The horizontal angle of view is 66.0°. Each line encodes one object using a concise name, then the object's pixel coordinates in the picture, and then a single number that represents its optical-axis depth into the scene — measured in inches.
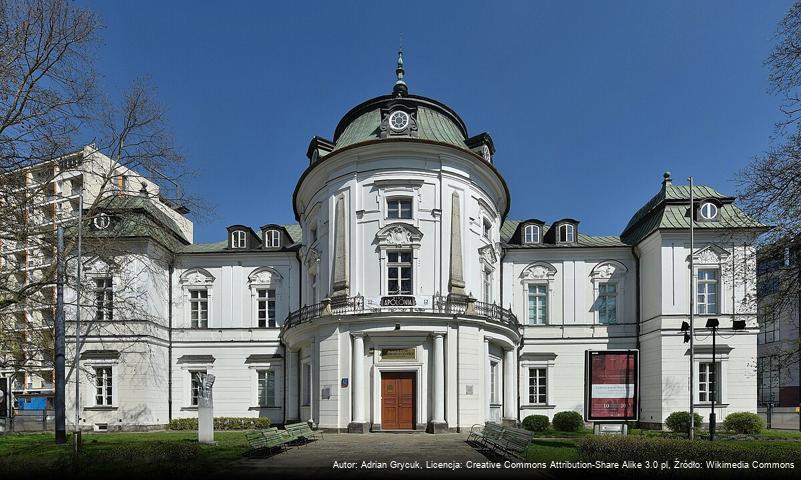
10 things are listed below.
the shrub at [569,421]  1237.1
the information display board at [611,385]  732.0
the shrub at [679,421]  1179.9
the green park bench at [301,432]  788.9
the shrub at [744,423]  1175.7
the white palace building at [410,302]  1011.3
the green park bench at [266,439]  693.3
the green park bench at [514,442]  641.0
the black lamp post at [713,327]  903.5
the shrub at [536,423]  1263.5
